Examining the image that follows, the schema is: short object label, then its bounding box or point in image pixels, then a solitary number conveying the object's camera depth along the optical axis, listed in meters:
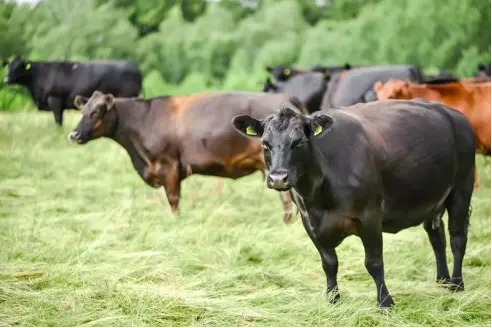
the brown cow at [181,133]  16.67
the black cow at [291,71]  34.87
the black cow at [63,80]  35.53
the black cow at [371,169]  9.14
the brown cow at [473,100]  17.50
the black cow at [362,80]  27.83
